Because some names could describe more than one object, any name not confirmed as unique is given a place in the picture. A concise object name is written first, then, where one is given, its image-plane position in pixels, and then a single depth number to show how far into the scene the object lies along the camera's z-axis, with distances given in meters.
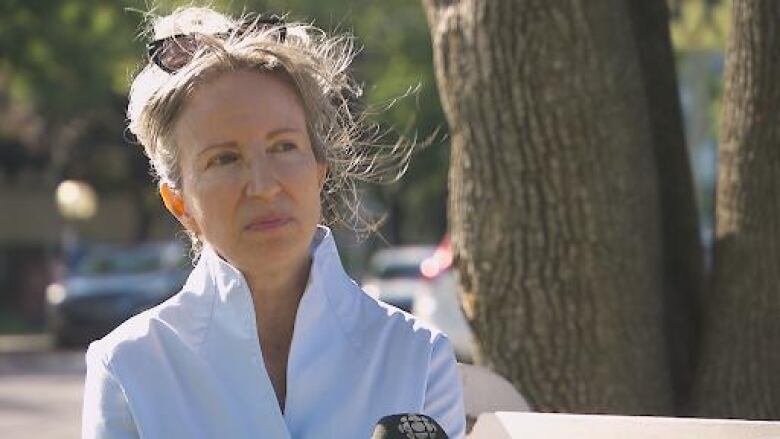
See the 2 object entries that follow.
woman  4.92
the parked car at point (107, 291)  48.25
